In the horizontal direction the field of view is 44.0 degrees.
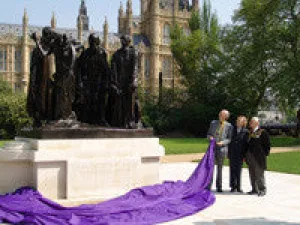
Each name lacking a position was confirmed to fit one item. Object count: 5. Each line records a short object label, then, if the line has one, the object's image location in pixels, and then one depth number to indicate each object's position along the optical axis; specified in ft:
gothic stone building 192.85
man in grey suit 25.88
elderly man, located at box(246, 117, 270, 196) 25.29
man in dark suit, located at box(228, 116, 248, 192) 26.09
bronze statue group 23.32
